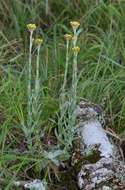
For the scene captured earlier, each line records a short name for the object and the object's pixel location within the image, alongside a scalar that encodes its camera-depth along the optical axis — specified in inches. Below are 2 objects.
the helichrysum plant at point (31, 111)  110.1
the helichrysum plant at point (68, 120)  109.9
